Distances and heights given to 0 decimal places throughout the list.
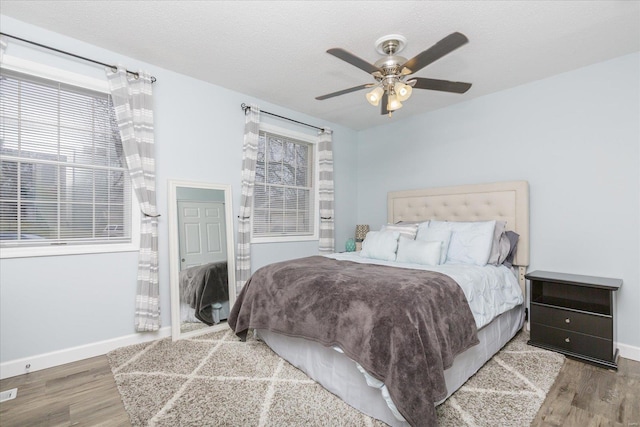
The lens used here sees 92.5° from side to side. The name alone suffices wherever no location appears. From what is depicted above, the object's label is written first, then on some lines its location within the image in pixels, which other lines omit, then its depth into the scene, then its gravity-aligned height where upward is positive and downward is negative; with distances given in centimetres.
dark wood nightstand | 243 -87
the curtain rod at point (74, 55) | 230 +132
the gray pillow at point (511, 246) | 309 -34
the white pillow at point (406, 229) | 338 -18
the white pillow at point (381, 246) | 311 -34
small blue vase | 439 -47
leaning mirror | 304 -45
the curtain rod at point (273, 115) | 359 +125
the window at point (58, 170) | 237 +38
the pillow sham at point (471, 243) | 282 -28
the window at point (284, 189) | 392 +34
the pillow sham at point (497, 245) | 290 -31
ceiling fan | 193 +99
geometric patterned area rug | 178 -119
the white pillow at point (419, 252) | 277 -36
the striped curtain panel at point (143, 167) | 274 +44
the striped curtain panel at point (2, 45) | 224 +125
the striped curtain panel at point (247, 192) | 348 +26
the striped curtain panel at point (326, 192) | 438 +31
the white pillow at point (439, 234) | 289 -22
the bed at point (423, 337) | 163 -85
